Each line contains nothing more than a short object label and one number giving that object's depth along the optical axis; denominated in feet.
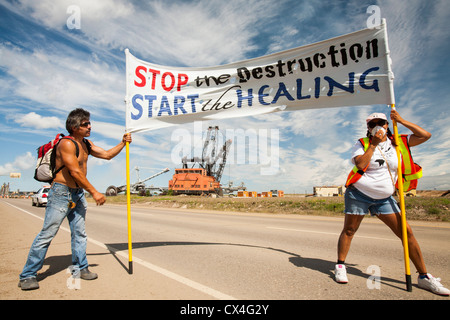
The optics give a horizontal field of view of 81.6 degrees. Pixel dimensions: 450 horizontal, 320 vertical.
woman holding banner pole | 10.18
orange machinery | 147.84
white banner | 12.80
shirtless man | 10.21
